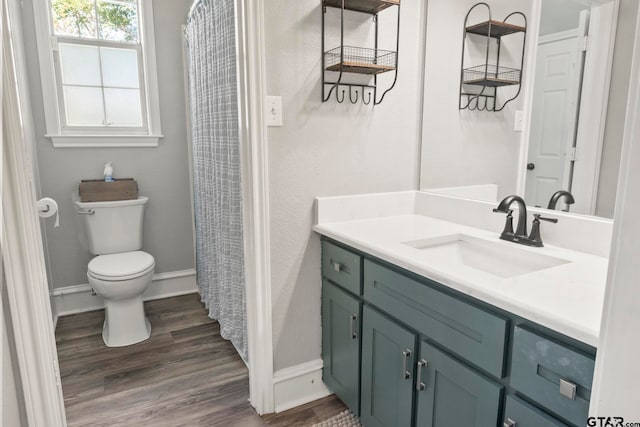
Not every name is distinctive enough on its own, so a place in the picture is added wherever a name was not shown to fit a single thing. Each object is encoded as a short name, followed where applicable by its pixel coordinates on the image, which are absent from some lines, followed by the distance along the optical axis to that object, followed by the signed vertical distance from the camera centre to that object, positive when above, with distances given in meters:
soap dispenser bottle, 2.63 -0.23
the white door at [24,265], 1.08 -0.35
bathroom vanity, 0.86 -0.51
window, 2.52 +0.45
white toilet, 2.27 -0.74
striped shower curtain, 1.88 -0.10
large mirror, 1.19 +0.09
